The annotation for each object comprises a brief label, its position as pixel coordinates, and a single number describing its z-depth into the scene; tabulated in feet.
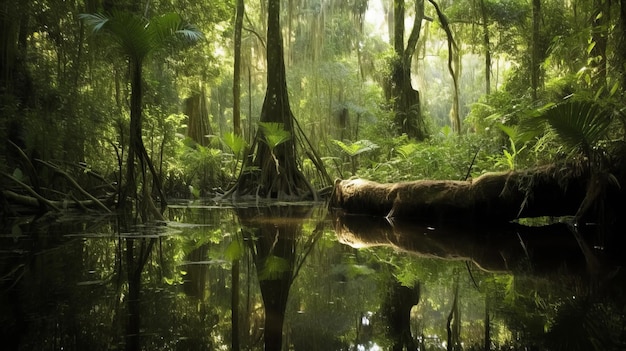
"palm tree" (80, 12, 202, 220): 15.97
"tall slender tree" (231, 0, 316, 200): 34.14
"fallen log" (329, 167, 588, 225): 15.67
